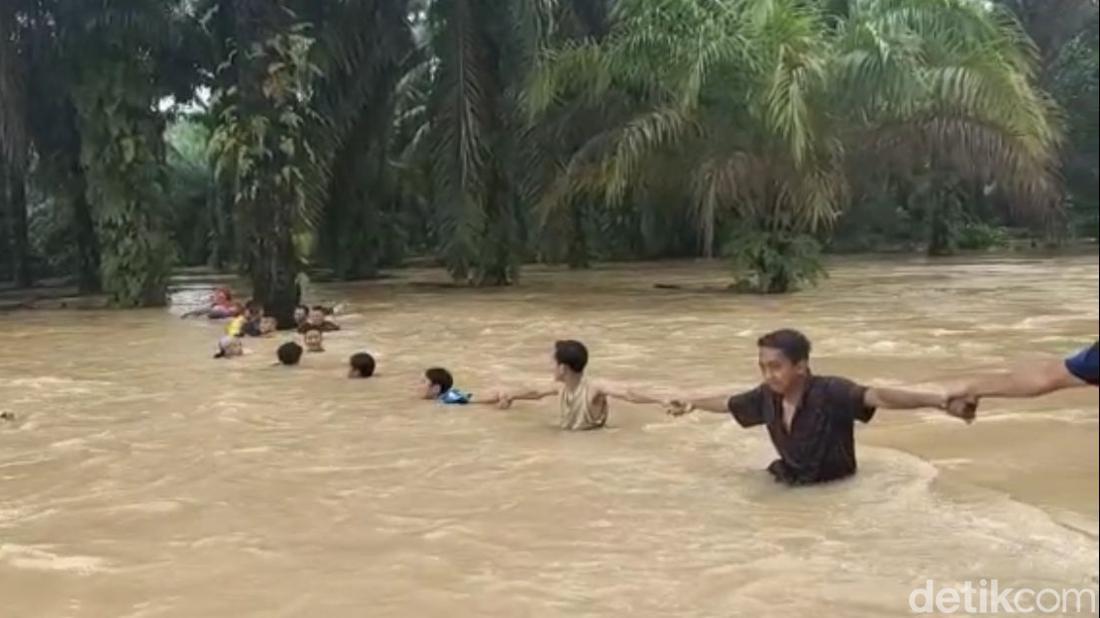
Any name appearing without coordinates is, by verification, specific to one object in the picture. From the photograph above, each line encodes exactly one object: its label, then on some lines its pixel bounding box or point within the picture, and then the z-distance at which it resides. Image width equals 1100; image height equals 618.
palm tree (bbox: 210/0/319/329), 15.59
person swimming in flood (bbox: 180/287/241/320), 17.44
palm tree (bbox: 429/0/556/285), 20.14
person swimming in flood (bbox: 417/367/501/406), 9.37
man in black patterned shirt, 5.70
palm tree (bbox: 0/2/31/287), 17.95
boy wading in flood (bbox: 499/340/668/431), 8.04
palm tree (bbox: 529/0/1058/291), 16.94
